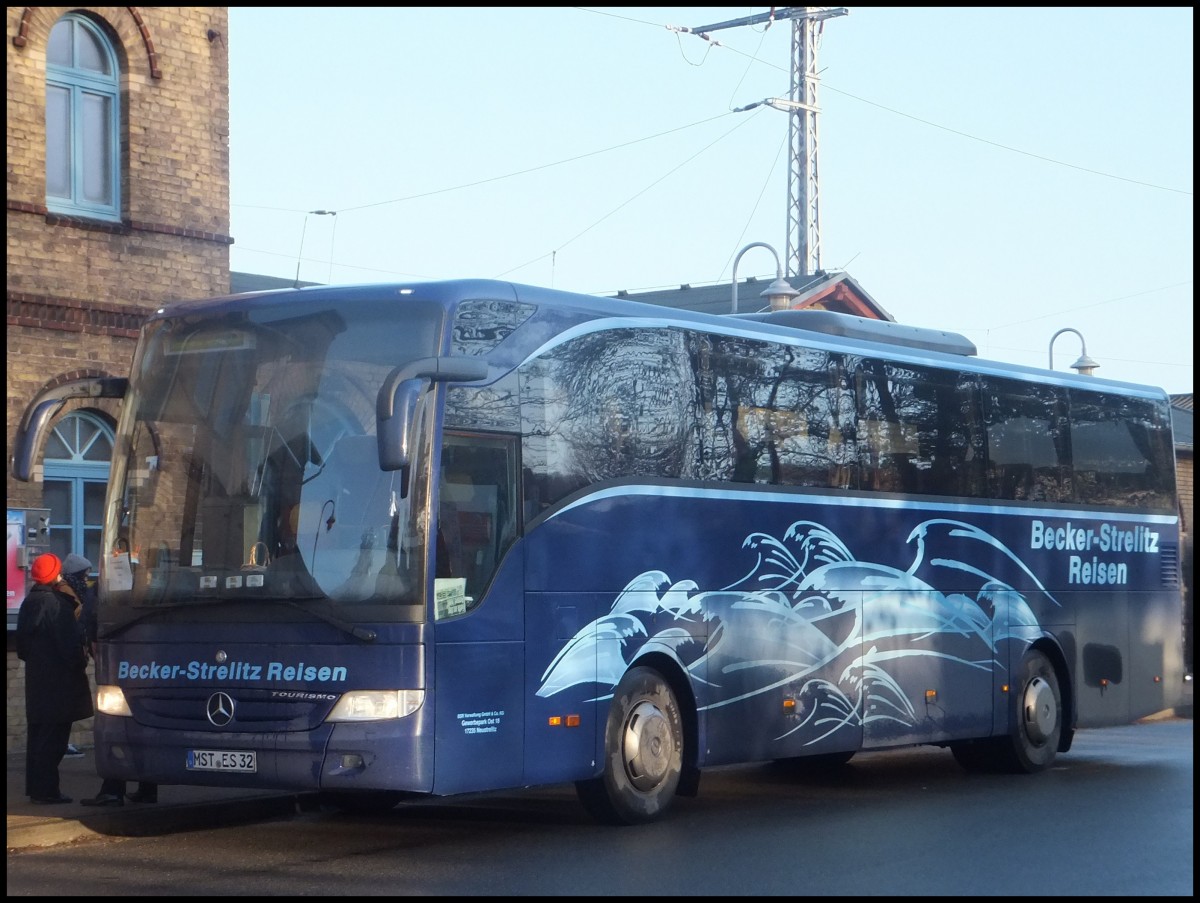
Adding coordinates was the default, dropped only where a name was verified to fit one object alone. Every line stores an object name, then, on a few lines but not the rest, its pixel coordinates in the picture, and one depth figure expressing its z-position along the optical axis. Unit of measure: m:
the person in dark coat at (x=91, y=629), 12.79
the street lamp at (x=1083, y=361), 32.88
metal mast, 33.31
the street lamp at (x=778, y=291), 26.64
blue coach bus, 10.82
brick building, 17.50
